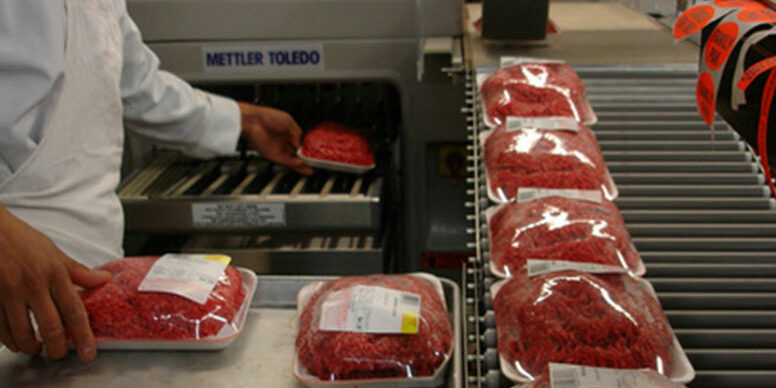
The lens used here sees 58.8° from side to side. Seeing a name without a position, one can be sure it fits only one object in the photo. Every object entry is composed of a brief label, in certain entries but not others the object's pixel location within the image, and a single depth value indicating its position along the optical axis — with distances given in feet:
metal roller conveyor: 3.09
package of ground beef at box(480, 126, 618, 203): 4.26
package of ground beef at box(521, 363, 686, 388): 2.52
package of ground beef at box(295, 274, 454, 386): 3.25
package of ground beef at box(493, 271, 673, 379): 2.91
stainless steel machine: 6.35
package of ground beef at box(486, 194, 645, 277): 3.59
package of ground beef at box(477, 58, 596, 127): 4.91
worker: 3.29
